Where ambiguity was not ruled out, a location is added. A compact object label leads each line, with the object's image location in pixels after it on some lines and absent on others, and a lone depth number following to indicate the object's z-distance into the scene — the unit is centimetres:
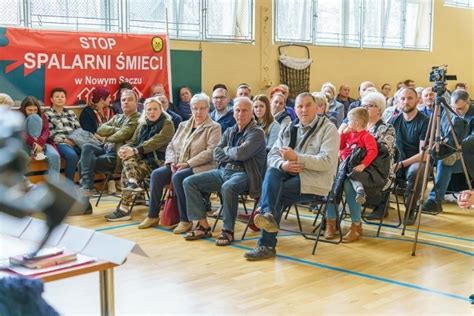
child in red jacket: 482
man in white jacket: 450
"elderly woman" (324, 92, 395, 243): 490
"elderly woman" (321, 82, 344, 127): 812
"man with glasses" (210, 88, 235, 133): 607
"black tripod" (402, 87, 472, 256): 452
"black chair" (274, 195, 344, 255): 465
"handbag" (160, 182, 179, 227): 534
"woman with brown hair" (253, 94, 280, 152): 561
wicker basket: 995
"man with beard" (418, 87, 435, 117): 673
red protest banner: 718
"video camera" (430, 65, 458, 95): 453
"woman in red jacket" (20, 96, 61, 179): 620
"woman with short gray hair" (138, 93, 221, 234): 523
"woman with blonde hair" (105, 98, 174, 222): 576
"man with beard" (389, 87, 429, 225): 554
